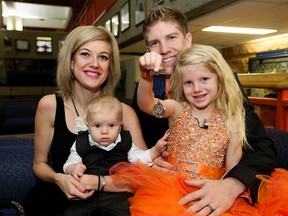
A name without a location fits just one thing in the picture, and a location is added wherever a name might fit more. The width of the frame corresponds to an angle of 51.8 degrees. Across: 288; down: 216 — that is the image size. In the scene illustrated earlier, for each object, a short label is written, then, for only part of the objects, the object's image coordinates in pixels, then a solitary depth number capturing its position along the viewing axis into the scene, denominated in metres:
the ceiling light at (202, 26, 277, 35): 4.21
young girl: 1.52
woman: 1.70
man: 1.22
